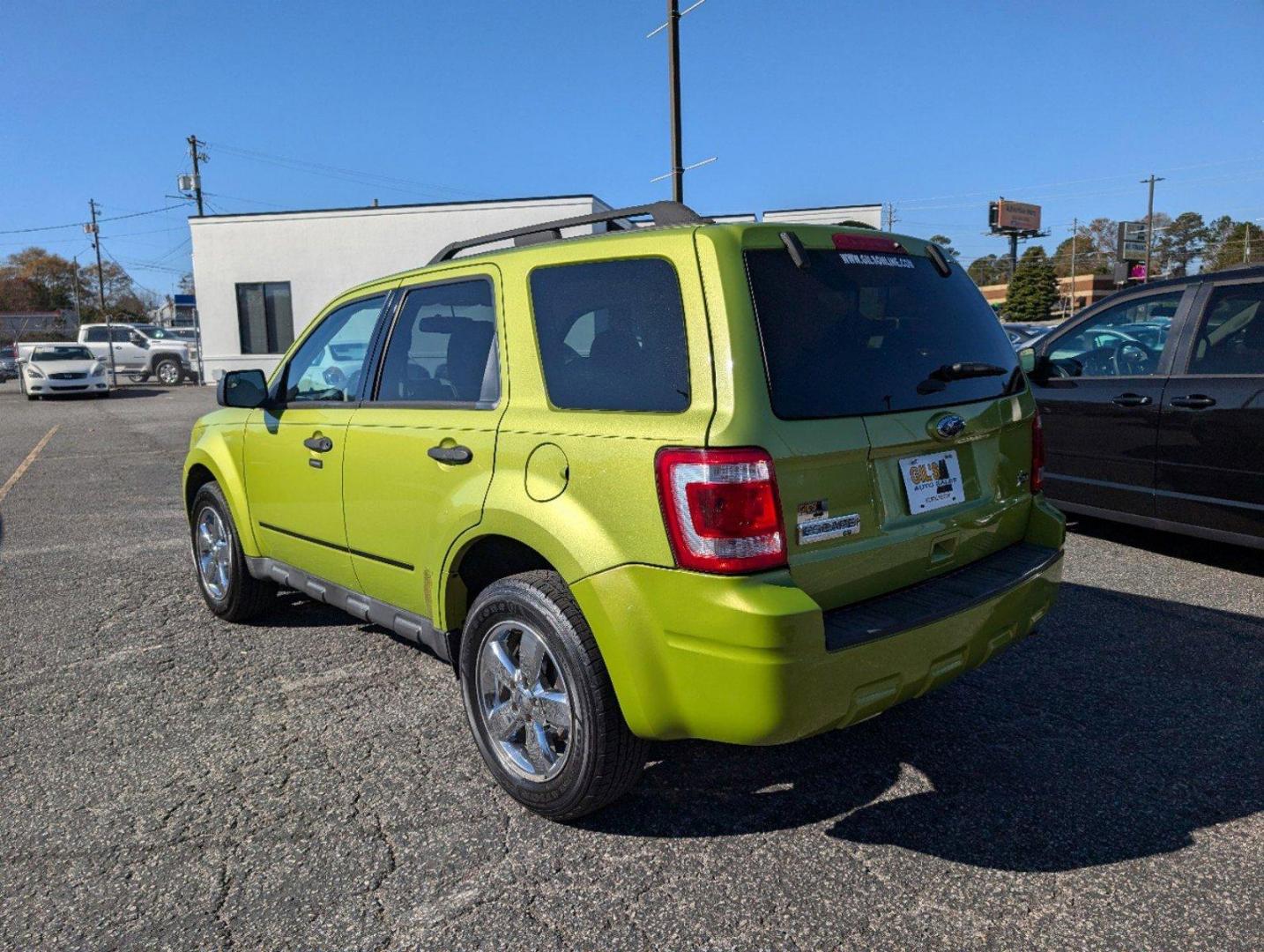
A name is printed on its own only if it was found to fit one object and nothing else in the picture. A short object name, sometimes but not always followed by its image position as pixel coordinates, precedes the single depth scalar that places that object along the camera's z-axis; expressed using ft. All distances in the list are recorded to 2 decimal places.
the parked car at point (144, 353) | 99.35
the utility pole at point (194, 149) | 172.83
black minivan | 16.46
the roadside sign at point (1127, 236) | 149.01
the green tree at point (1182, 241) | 392.88
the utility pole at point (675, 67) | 57.16
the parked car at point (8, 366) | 130.01
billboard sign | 295.69
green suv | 7.62
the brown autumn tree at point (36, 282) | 312.91
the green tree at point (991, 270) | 428.56
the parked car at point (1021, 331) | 57.16
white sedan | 79.25
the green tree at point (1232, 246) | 326.85
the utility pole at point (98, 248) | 207.31
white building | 79.51
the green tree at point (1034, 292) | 298.15
